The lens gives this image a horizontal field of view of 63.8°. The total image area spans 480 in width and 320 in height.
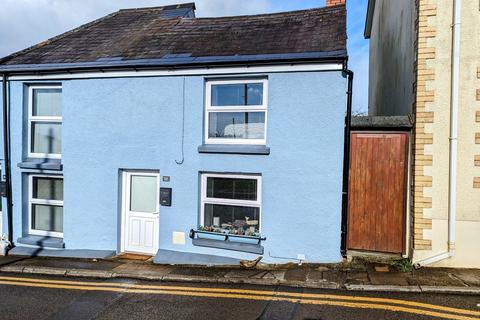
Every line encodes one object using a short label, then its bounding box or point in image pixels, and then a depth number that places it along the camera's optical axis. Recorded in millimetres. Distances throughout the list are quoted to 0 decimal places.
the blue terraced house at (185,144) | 7617
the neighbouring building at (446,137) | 6801
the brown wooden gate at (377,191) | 7328
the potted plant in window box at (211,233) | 8172
